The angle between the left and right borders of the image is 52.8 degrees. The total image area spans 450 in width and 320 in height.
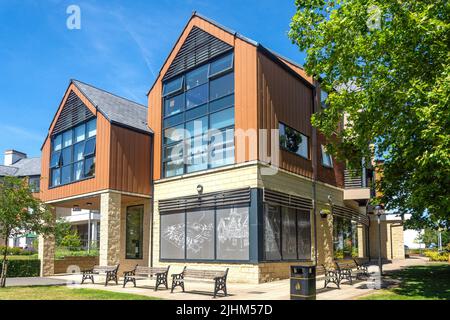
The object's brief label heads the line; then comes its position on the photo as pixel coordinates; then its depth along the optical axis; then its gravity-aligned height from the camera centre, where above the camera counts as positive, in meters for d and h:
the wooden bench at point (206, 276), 14.26 -1.66
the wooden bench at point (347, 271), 16.30 -1.79
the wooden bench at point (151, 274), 16.11 -1.76
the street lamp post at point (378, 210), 20.24 +0.63
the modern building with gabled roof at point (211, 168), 18.56 +2.70
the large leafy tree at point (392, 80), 13.70 +4.92
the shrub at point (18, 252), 37.97 -2.23
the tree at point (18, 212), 17.73 +0.57
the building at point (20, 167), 49.28 +6.61
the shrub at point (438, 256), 35.36 -2.51
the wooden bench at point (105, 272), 18.16 -1.92
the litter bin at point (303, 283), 12.24 -1.57
